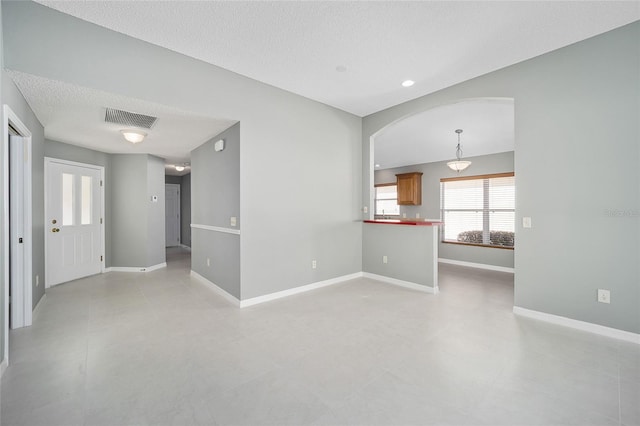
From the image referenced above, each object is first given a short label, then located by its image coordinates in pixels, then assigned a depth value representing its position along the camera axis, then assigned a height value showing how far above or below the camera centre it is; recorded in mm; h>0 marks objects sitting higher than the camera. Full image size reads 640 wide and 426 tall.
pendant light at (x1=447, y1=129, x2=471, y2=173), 5516 +971
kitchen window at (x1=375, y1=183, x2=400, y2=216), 8398 +408
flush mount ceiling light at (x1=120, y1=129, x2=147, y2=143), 3934 +1147
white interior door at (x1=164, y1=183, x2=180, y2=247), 9281 -1
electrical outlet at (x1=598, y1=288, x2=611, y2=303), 2711 -834
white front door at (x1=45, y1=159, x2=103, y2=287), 4434 -111
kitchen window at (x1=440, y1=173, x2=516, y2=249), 6074 +58
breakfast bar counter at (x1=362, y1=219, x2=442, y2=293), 4152 -657
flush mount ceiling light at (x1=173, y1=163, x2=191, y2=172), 6816 +1213
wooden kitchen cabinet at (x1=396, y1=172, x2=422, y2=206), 7406 +660
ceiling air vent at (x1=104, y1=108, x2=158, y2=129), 3299 +1211
